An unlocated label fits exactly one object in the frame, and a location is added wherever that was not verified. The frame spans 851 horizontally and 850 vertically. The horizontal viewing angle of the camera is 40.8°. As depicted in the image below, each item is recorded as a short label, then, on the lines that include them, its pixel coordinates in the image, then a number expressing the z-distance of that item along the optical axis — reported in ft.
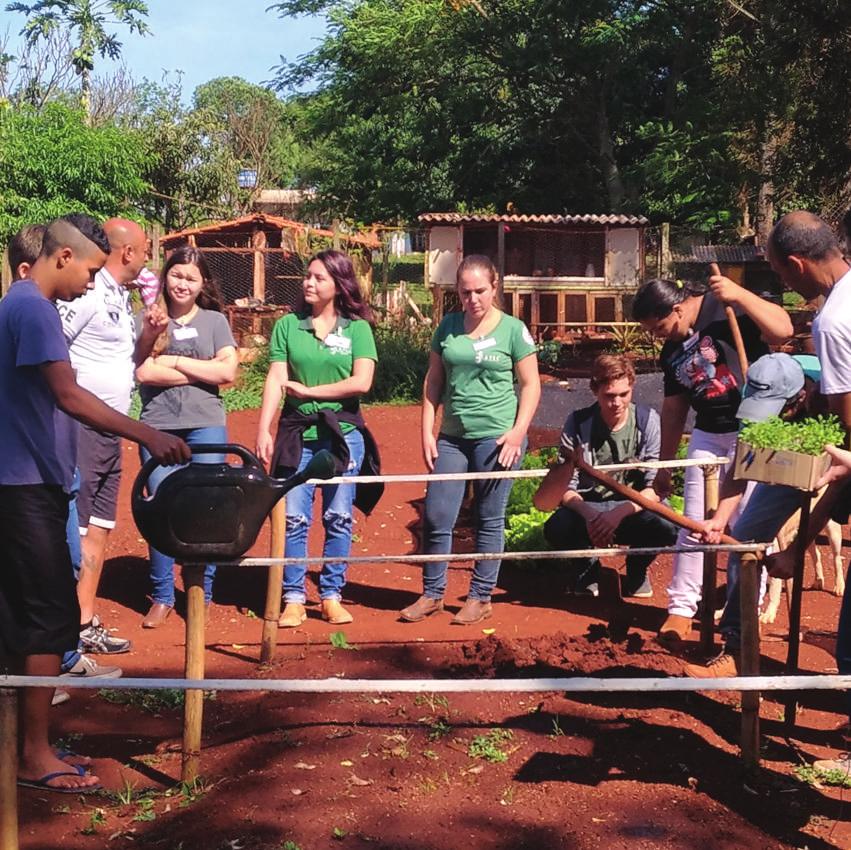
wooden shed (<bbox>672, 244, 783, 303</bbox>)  57.57
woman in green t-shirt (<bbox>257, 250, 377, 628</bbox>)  18.75
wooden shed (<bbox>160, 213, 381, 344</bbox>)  61.26
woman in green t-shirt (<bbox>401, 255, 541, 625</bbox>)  18.57
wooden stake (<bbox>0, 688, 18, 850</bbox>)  9.63
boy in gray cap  14.58
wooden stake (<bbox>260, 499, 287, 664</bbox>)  16.60
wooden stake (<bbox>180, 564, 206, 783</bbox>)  12.79
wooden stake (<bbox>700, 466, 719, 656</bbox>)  15.89
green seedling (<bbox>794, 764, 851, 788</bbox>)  12.78
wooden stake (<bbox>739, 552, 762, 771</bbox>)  12.80
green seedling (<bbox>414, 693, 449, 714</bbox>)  14.55
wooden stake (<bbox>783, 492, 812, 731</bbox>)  12.77
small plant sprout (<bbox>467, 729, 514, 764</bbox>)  13.05
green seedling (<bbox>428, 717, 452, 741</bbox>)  13.64
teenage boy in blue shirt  11.98
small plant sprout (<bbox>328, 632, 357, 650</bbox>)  17.75
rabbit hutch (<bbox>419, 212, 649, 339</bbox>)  69.97
